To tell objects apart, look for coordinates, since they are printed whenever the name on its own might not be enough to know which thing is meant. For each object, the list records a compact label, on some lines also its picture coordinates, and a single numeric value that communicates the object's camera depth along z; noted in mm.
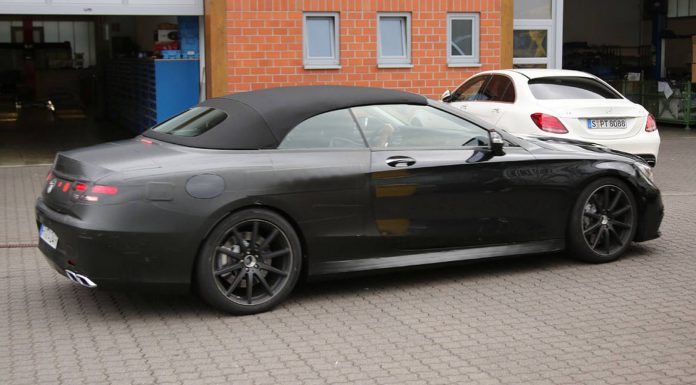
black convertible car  5793
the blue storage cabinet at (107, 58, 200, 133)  15352
